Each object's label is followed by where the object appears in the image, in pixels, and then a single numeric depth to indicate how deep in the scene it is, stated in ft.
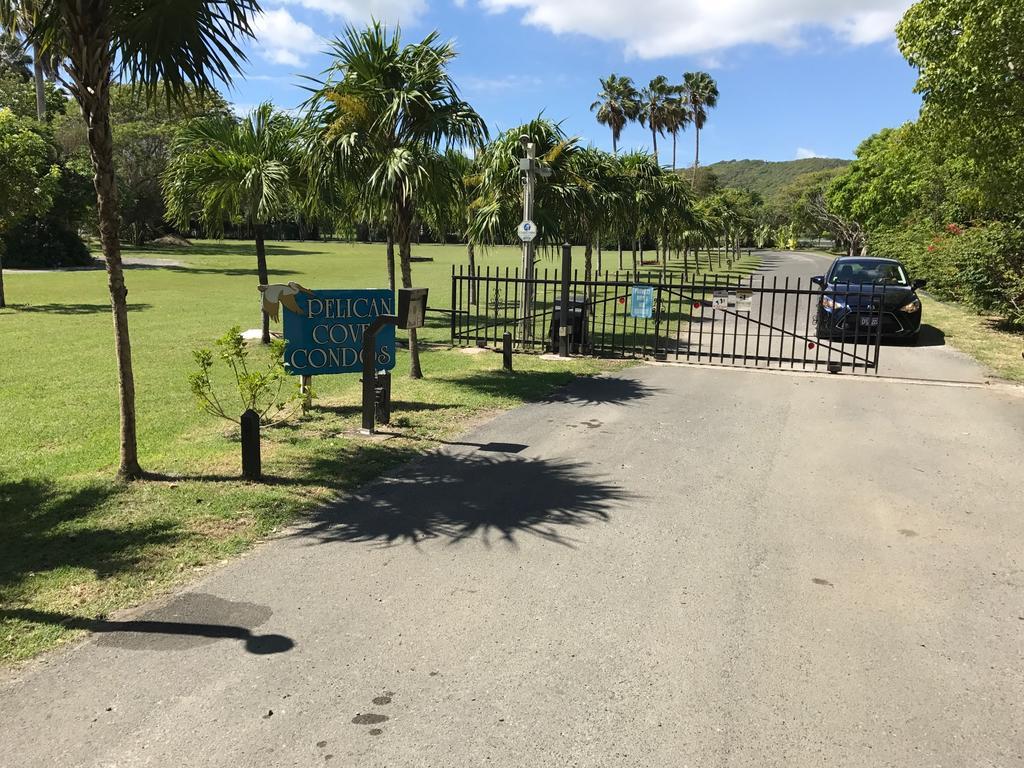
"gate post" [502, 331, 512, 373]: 36.04
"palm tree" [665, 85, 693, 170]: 188.85
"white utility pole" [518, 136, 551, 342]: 42.01
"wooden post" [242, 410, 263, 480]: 19.09
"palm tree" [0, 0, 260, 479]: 17.21
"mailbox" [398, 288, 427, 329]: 26.21
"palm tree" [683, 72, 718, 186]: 200.23
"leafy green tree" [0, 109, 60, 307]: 44.60
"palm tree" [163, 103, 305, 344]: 37.24
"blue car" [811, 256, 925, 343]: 45.50
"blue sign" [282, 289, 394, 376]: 26.58
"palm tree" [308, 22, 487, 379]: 30.09
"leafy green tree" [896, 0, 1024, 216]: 42.09
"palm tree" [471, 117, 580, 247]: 47.37
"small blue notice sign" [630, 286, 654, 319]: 40.34
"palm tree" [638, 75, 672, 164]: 185.06
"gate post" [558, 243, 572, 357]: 39.34
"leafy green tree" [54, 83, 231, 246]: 134.10
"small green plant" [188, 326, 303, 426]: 20.93
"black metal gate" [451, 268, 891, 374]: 38.37
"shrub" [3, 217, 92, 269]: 110.93
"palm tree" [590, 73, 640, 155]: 171.22
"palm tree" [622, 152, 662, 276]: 67.56
